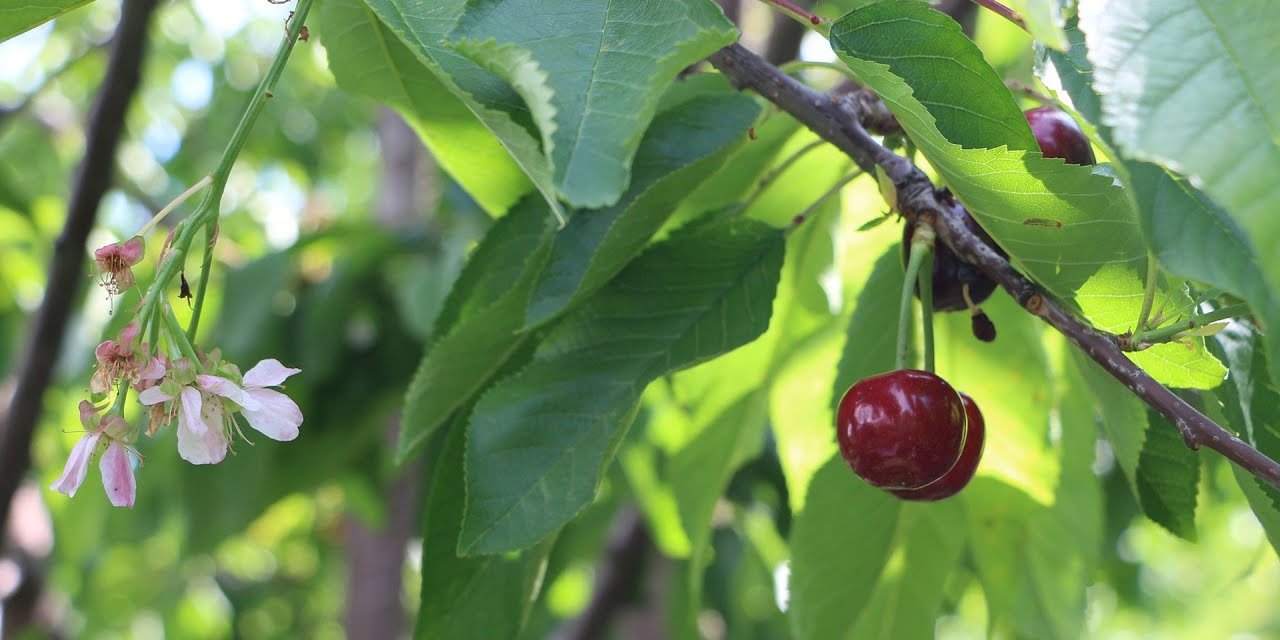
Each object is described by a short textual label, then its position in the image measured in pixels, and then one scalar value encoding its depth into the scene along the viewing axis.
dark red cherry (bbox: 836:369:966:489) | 0.57
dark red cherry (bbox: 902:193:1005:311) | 0.59
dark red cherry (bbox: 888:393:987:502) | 0.60
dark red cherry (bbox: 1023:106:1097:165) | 0.60
